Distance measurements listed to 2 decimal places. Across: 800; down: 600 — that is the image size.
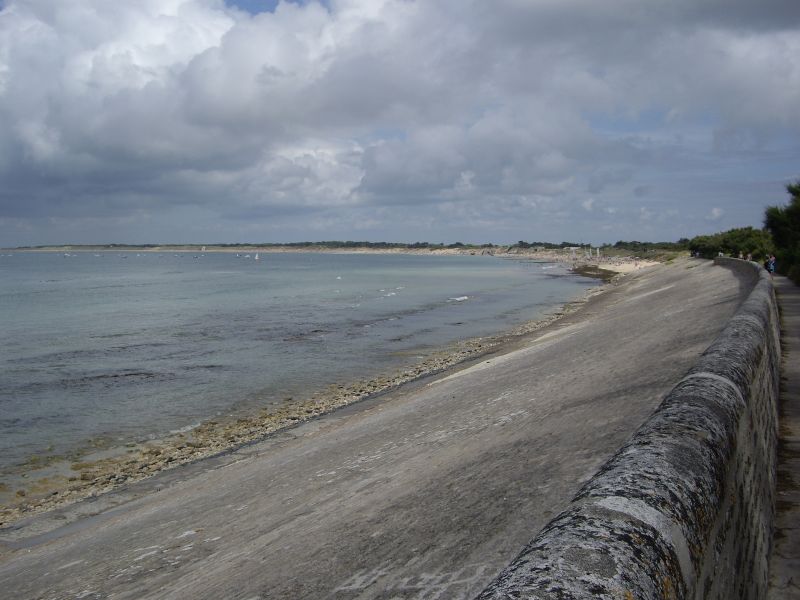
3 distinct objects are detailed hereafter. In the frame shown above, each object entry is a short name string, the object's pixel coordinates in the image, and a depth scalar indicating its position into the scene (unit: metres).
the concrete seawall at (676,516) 1.92
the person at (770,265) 35.42
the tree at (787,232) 33.00
